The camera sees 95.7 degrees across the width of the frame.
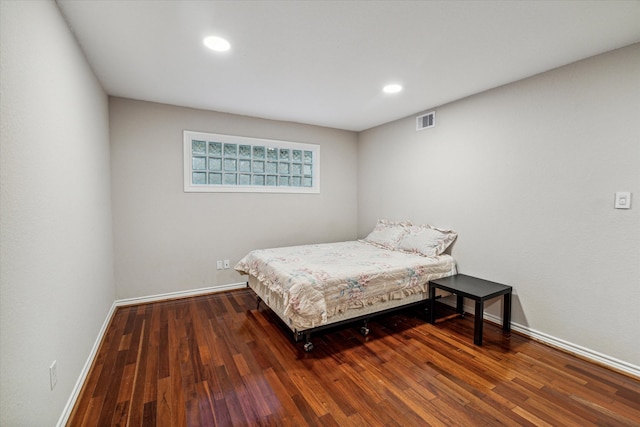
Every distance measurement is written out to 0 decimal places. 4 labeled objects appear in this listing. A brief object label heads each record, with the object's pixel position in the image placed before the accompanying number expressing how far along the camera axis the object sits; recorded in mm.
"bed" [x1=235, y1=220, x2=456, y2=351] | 2424
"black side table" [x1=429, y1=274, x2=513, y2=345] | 2533
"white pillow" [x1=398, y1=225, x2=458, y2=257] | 3391
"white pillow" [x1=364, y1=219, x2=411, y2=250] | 3902
